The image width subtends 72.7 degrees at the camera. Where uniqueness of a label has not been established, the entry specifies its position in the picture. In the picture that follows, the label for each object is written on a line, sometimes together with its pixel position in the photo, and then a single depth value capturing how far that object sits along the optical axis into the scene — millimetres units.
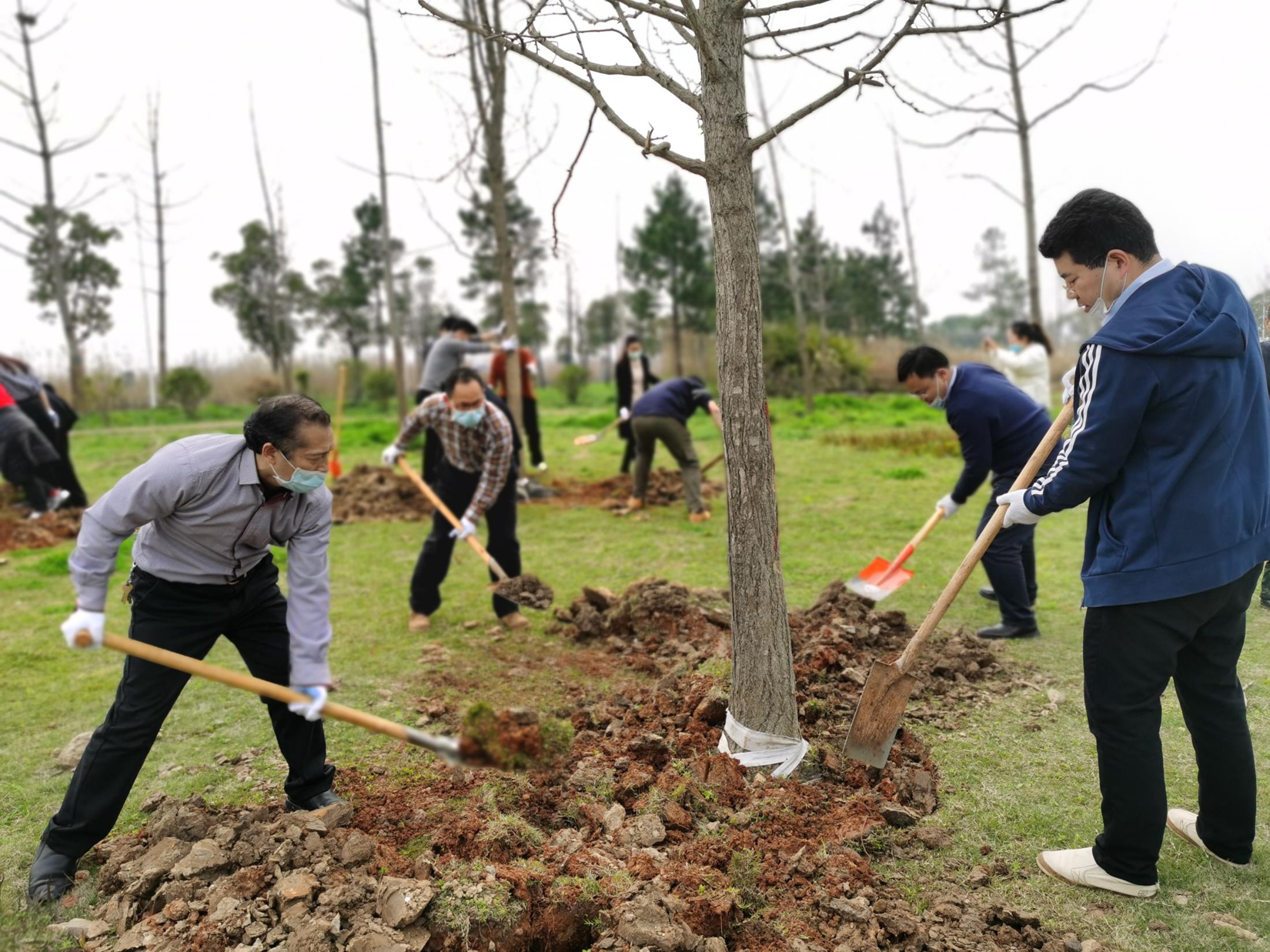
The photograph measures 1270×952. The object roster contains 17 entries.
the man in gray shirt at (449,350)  8992
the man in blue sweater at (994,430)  5133
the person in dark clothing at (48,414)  9508
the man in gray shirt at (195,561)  2863
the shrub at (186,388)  23359
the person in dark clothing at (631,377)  11281
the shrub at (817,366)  23781
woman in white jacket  8742
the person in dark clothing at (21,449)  8648
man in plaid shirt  5629
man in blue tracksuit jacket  2572
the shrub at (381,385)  25719
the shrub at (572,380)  26547
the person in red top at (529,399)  10930
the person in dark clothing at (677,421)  9008
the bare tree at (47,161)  16672
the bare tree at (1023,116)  10344
